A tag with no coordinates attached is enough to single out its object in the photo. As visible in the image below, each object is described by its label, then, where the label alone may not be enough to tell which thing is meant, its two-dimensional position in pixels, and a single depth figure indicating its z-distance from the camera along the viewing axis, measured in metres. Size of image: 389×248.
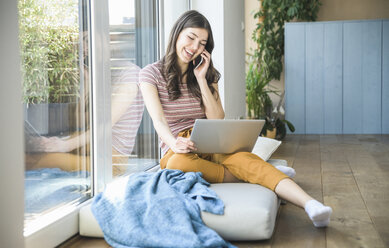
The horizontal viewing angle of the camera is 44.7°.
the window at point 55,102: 1.67
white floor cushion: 1.75
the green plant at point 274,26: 6.56
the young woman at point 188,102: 2.14
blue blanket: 1.63
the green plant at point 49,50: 1.65
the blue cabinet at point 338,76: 6.17
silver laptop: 2.04
